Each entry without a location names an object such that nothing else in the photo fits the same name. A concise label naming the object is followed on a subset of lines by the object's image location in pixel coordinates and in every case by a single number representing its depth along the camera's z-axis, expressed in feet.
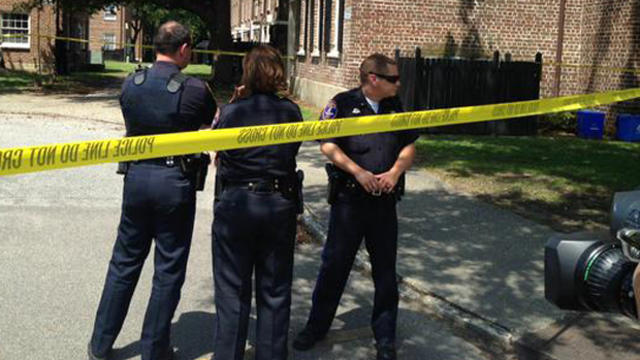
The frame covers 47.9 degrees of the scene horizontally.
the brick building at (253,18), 131.34
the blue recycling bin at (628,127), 49.60
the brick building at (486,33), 59.26
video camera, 8.57
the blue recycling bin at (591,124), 50.70
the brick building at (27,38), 117.39
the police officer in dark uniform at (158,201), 13.21
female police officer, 12.51
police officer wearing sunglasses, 14.21
